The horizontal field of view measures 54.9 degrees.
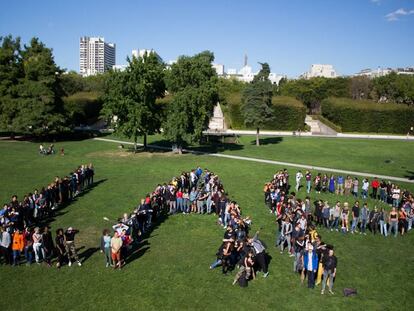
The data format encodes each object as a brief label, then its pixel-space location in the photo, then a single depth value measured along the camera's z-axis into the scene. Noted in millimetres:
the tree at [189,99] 39094
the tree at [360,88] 99938
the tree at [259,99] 46688
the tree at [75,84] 83450
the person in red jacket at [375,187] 25188
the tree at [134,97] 39094
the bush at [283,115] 66188
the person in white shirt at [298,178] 26078
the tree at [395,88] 87062
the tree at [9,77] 47844
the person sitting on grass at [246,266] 13248
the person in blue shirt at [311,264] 13273
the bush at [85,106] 65250
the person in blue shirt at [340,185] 25578
